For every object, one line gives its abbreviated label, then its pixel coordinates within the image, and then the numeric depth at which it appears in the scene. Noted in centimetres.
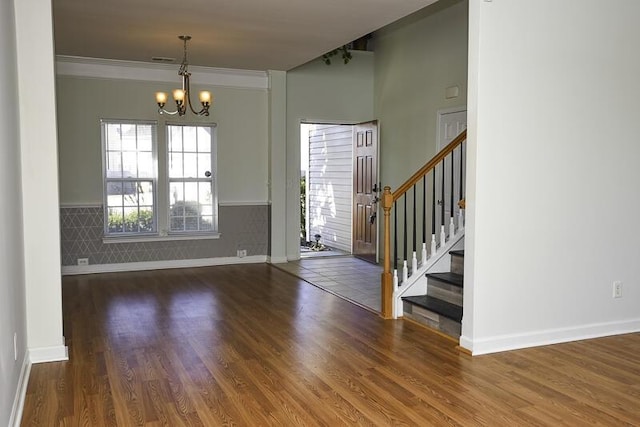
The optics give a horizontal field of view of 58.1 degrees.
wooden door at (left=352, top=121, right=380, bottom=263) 812
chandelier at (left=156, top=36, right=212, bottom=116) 575
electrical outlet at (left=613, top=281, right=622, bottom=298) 454
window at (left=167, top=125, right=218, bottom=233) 754
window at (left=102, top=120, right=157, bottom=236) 721
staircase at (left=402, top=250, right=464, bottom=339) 446
